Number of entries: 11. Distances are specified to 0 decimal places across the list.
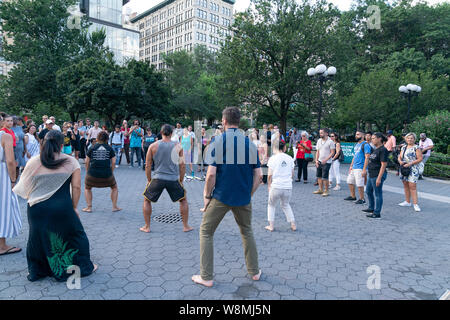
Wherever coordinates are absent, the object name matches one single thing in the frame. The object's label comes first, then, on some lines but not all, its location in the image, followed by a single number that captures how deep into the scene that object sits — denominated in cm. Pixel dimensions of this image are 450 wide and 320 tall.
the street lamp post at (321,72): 1296
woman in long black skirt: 350
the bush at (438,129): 1694
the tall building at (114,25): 5753
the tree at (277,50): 2239
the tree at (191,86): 4562
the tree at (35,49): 2758
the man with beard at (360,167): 781
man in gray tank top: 529
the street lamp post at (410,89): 1711
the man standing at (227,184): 353
